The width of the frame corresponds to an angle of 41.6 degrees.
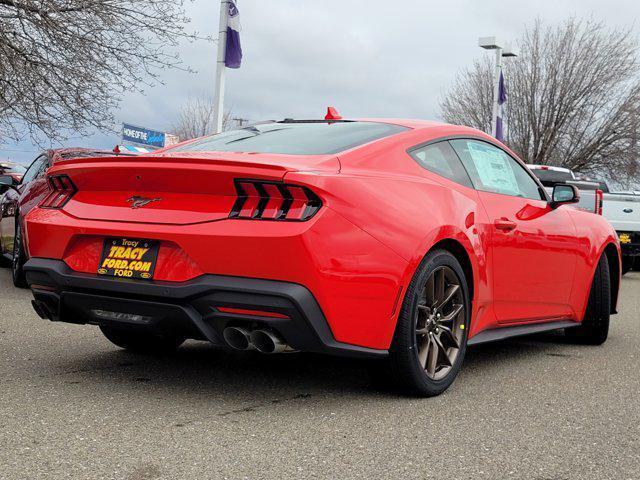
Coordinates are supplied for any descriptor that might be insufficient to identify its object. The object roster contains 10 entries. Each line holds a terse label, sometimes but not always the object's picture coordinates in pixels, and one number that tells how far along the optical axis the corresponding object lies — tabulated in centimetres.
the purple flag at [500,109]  2569
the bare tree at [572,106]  3794
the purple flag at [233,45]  1296
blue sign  2516
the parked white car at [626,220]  1493
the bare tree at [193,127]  5472
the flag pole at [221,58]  1294
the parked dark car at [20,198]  802
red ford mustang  347
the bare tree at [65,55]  1381
